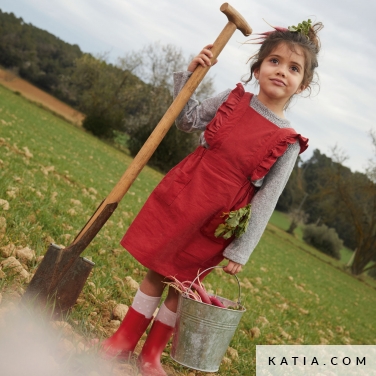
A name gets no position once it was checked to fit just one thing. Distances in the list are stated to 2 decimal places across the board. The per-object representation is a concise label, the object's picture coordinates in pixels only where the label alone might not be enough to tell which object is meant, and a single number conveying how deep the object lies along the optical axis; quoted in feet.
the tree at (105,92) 110.83
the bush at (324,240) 123.13
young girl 8.81
